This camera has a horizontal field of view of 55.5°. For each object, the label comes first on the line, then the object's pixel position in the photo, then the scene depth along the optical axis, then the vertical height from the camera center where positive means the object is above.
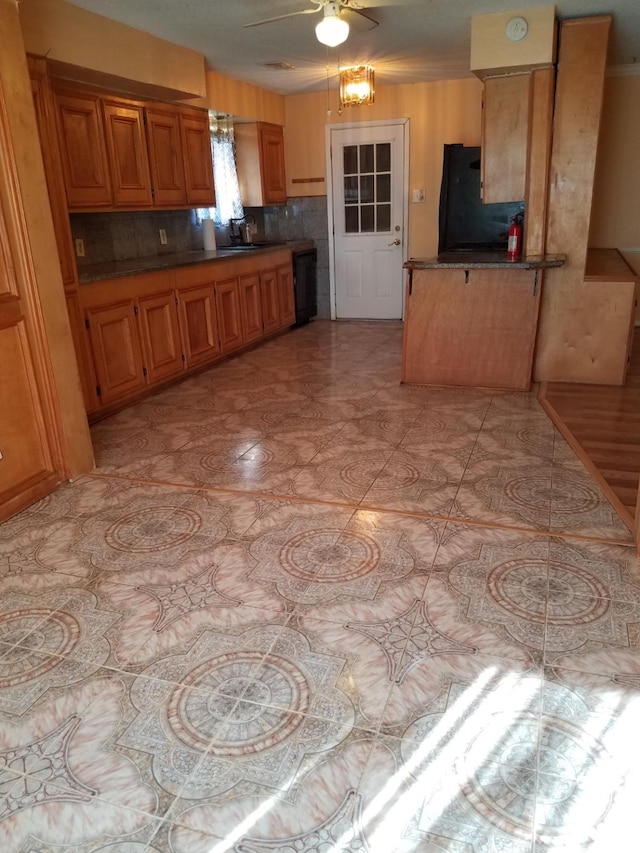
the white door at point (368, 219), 6.43 -0.04
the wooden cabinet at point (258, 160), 6.18 +0.58
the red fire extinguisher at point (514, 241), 4.32 -0.22
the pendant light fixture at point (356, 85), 4.82 +0.98
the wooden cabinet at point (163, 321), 3.84 -0.71
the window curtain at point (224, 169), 5.91 +0.48
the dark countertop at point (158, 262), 3.94 -0.28
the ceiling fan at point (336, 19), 3.33 +1.09
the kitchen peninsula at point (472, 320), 4.12 -0.72
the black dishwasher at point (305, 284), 6.63 -0.70
